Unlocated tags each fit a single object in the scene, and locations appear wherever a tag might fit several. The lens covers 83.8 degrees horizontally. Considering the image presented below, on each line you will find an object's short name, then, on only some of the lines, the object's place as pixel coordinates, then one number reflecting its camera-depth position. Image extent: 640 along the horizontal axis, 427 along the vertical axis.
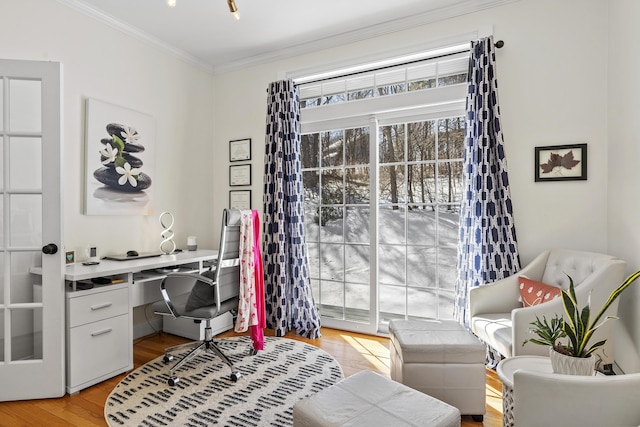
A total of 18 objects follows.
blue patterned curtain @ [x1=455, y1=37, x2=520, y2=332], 2.82
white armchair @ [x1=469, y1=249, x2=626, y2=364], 2.09
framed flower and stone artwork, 3.11
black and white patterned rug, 2.12
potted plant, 1.40
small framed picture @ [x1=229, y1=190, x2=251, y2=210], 4.12
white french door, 2.34
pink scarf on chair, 2.76
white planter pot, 1.39
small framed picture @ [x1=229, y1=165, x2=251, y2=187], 4.13
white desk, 2.42
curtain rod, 2.89
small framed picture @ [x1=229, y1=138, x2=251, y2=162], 4.14
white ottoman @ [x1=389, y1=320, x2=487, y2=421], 2.08
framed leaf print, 2.67
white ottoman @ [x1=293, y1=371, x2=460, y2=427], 1.41
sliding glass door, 3.27
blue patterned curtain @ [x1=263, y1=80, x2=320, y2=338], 3.64
